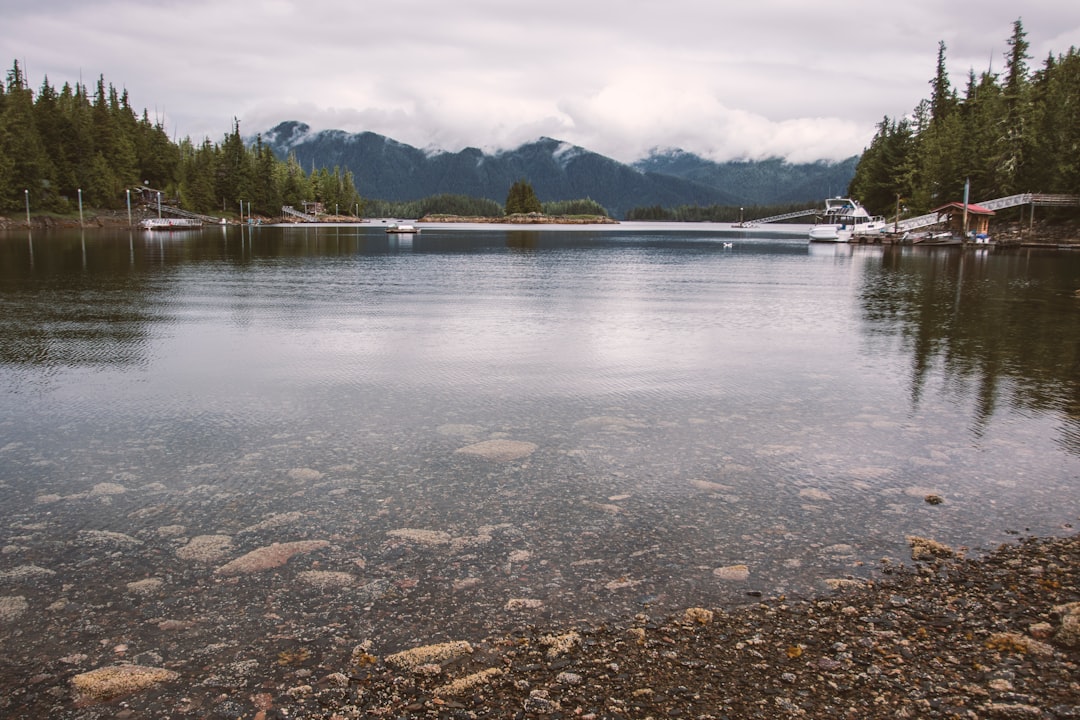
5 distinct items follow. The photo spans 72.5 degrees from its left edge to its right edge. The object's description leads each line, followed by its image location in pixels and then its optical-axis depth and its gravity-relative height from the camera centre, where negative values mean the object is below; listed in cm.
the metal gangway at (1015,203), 8731 +770
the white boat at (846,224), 11581 +696
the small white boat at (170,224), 13025 +640
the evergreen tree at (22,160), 11825 +1577
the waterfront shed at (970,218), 9131 +624
